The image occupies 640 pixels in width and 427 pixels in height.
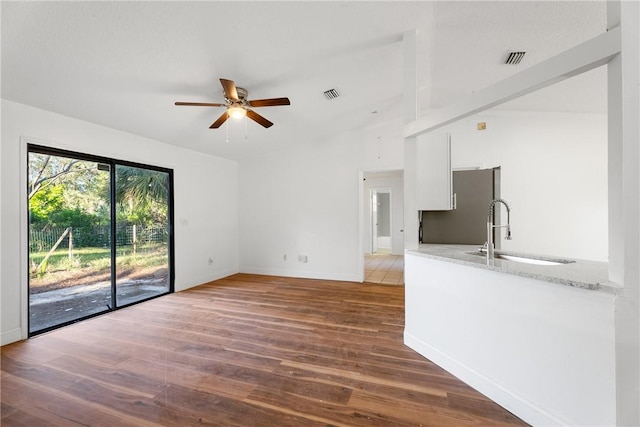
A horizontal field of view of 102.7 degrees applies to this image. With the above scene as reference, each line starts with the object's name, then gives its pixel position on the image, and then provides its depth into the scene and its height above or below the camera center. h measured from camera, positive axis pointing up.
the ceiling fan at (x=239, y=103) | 2.52 +1.19
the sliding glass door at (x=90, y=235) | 2.89 -0.28
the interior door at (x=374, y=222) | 8.58 -0.33
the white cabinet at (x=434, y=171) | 2.87 +0.46
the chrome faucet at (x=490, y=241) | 2.02 -0.23
